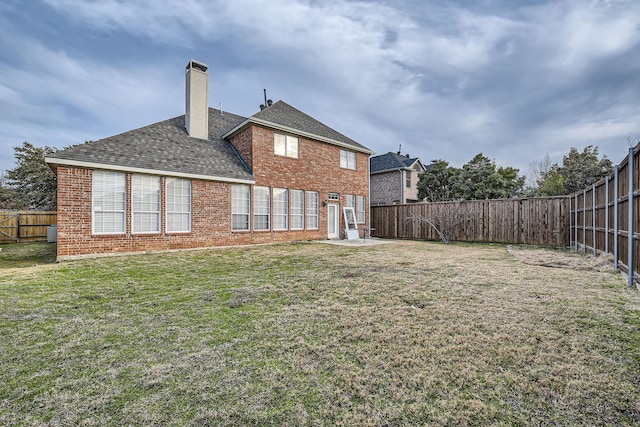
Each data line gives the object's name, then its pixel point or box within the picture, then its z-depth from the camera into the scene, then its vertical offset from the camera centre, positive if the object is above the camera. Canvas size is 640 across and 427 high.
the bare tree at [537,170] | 29.09 +4.87
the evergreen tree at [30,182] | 22.80 +2.68
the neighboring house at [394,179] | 23.61 +3.07
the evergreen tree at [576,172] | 19.12 +3.00
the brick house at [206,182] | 8.49 +1.26
